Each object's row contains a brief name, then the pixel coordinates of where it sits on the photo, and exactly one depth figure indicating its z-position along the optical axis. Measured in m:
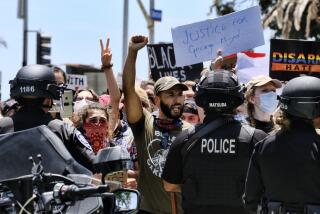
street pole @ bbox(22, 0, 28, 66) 27.14
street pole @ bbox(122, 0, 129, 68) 28.25
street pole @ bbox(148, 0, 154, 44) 25.72
